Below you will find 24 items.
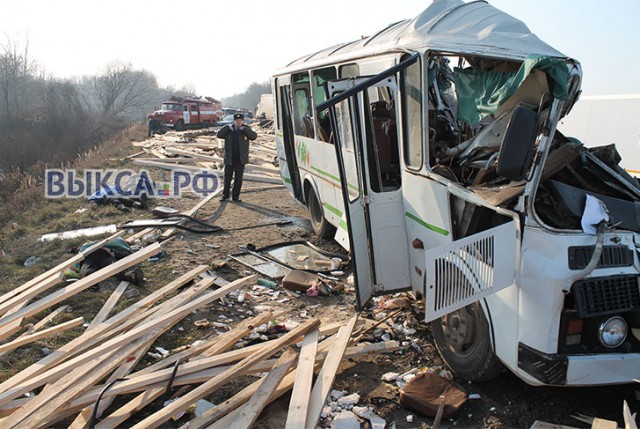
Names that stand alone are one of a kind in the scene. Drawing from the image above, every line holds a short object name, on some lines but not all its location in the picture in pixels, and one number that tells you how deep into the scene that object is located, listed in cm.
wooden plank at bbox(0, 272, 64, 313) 504
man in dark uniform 1058
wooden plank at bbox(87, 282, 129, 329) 487
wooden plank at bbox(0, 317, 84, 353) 426
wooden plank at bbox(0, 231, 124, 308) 542
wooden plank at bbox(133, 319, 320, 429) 325
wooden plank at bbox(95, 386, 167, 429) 331
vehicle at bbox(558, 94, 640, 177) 952
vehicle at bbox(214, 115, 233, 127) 3781
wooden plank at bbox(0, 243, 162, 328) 485
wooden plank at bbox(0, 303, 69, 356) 472
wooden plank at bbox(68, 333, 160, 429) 332
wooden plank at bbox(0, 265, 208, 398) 368
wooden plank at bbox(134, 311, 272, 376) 392
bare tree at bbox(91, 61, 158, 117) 6119
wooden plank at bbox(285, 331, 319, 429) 324
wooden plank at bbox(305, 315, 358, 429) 337
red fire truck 3416
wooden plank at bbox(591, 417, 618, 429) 289
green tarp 297
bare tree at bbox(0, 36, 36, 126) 4484
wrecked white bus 304
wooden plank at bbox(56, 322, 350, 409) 354
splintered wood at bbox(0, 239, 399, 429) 334
